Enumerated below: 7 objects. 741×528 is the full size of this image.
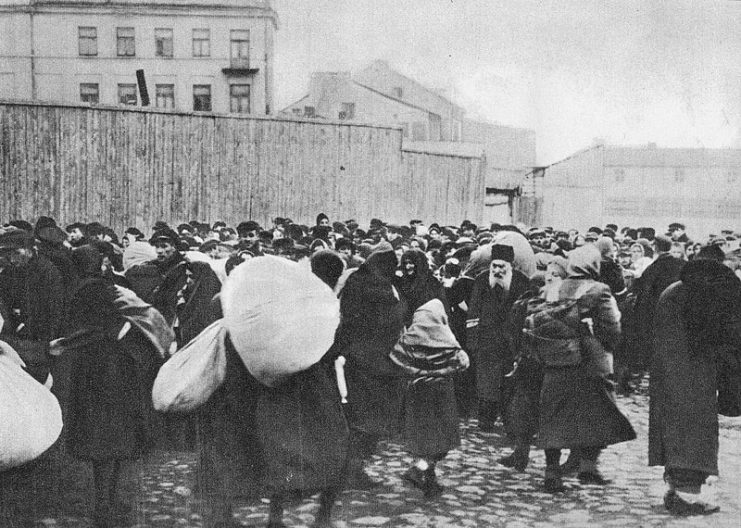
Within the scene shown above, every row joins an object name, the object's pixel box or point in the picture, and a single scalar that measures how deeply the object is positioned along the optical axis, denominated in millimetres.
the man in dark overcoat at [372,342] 7637
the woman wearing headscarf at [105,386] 6449
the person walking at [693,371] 6648
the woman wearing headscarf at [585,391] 7215
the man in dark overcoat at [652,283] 10758
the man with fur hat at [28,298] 7566
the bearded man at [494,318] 9141
